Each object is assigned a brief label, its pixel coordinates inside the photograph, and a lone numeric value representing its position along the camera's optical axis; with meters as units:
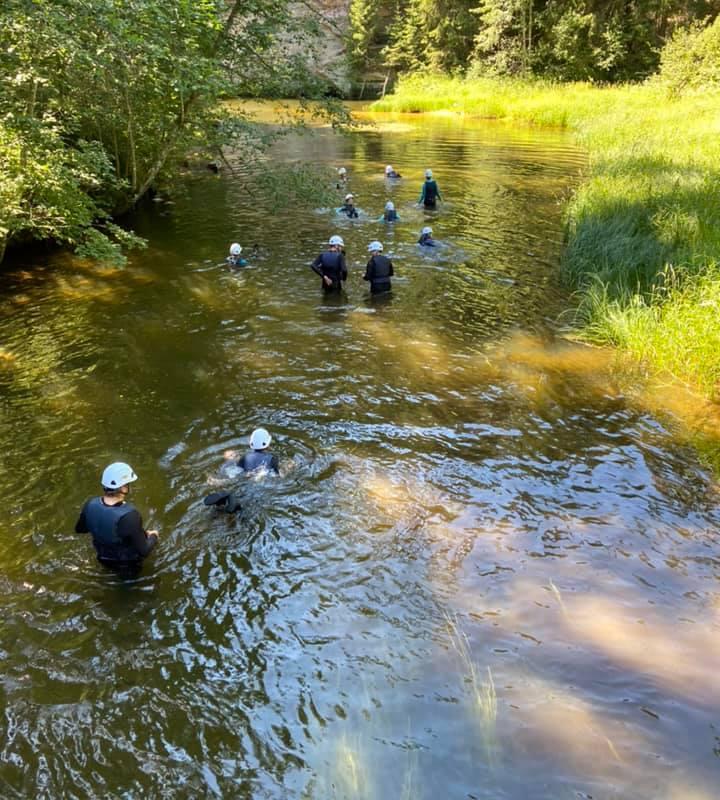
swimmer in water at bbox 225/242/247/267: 14.77
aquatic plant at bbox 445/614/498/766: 4.48
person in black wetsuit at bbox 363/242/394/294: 13.16
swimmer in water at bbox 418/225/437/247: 16.06
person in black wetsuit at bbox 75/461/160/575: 5.67
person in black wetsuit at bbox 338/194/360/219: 18.94
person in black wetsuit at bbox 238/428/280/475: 7.39
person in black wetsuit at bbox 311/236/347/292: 13.10
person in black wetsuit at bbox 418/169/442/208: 19.23
